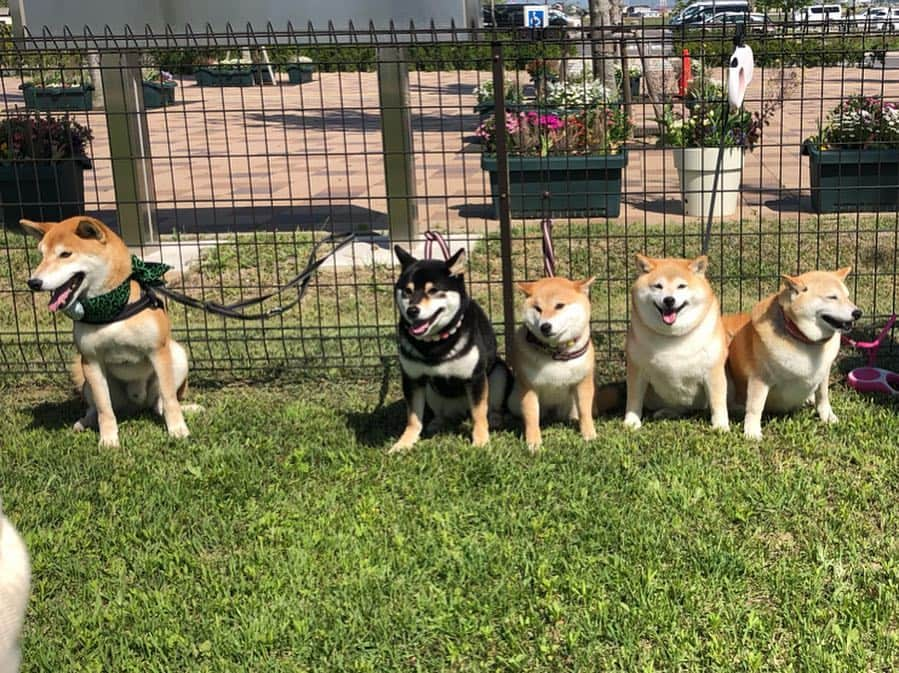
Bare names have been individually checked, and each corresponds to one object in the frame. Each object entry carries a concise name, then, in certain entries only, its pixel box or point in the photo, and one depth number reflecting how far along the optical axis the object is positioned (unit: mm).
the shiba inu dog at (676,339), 4445
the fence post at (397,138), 7953
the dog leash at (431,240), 4967
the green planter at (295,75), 29864
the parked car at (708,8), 34606
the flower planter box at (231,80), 27656
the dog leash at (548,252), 4941
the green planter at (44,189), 9938
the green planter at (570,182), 9312
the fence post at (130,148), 8180
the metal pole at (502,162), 5012
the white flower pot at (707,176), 9477
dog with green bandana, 4523
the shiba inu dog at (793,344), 4387
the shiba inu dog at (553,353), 4414
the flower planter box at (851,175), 9203
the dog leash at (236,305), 5220
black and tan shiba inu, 4336
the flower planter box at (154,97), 24934
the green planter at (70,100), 19322
